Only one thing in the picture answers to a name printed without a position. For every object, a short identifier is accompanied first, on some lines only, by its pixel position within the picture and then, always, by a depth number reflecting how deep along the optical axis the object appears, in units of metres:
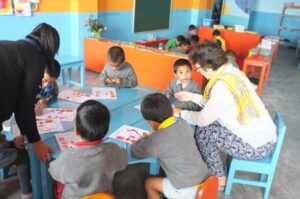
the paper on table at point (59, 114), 1.94
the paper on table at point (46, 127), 1.77
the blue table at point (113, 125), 1.66
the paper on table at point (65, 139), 1.62
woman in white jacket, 1.90
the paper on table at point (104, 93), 2.38
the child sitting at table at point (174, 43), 5.20
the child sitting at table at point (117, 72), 2.72
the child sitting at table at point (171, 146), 1.51
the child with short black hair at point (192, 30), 6.93
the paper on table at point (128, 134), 1.75
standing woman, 1.42
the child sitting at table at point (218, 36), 6.14
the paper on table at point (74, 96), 2.26
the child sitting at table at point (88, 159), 1.29
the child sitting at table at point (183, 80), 2.58
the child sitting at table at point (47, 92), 2.01
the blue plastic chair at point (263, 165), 1.99
